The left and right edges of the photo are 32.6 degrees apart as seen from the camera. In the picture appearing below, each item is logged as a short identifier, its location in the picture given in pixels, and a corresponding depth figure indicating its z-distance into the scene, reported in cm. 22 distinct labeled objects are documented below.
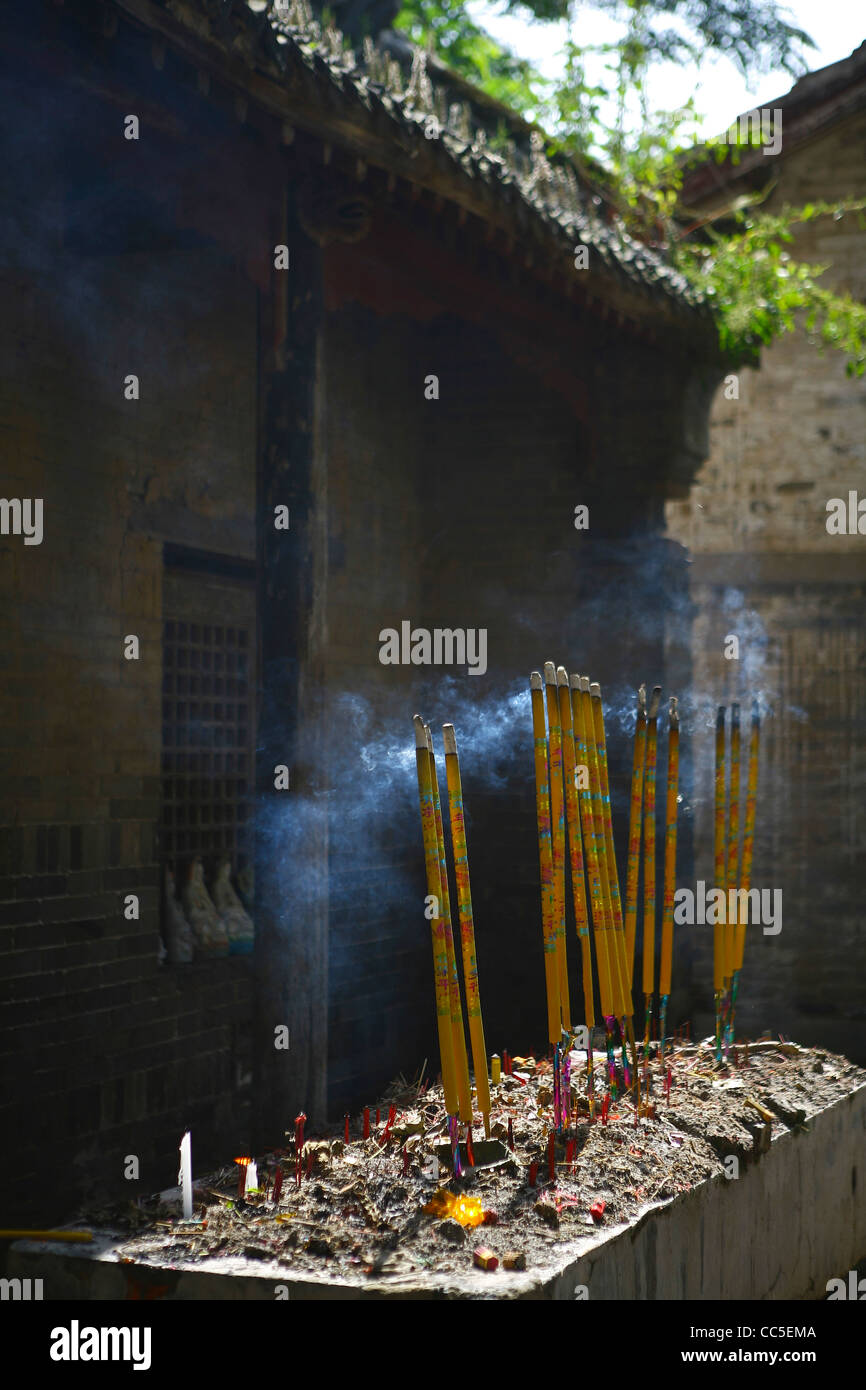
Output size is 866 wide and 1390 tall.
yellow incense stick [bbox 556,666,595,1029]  541
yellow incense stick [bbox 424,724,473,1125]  475
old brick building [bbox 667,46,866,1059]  1041
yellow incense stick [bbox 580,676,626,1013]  561
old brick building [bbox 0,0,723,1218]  618
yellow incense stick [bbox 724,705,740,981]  705
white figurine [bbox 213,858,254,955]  769
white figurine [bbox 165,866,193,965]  734
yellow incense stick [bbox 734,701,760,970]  727
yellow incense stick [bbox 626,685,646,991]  630
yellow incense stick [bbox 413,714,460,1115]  473
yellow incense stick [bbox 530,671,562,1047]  525
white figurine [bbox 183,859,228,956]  752
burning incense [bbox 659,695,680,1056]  664
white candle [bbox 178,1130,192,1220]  453
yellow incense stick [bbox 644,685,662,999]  643
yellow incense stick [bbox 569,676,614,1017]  561
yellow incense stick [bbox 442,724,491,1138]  489
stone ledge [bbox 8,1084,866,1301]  399
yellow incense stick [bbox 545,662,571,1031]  531
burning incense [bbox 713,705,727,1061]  701
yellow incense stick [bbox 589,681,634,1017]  569
